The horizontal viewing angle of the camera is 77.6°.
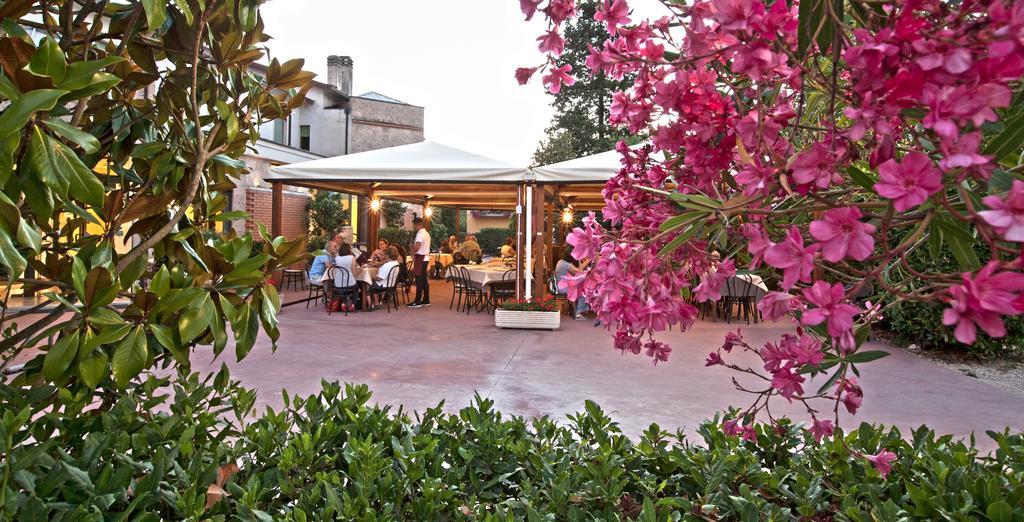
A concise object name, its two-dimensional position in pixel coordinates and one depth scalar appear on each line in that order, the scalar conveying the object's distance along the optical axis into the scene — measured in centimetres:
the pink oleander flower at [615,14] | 107
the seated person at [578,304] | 968
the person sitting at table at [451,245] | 1674
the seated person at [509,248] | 1351
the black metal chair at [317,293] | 1038
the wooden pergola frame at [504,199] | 934
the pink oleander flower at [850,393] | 121
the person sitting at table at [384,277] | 1026
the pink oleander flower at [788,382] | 110
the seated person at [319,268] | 1010
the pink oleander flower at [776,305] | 94
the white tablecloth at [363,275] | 986
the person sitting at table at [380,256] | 1124
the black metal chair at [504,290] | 1013
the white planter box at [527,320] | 862
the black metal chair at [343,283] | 957
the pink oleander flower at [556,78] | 122
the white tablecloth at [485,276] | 1032
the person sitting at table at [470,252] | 1536
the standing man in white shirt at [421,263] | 1060
